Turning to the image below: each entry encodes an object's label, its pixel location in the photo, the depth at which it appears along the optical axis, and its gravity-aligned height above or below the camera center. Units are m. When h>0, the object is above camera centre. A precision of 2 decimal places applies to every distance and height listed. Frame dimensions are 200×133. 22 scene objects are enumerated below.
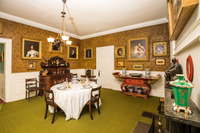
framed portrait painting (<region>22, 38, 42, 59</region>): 4.76 +0.86
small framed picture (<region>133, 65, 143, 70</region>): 5.29 -0.07
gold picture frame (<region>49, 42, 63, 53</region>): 5.78 +1.11
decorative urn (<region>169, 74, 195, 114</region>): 1.09 -0.32
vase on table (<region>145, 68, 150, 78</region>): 4.79 -0.30
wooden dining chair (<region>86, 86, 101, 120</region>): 2.93 -1.04
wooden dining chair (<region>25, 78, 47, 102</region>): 4.68 -0.89
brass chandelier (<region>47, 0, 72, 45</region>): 3.31 +0.93
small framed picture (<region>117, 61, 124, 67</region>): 5.88 +0.13
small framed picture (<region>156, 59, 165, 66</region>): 4.76 +0.18
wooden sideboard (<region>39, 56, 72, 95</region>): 5.07 -0.27
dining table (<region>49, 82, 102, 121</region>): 2.79 -0.96
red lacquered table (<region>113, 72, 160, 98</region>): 4.52 -0.86
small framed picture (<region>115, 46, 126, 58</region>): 5.83 +0.83
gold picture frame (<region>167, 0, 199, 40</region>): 1.04 +0.65
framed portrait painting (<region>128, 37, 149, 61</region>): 5.15 +0.88
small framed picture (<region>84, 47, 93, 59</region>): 7.23 +0.95
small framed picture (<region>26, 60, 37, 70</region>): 4.90 +0.10
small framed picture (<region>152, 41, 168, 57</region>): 4.71 +0.84
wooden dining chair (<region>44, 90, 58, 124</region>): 2.71 -1.04
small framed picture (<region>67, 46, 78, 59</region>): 6.88 +0.98
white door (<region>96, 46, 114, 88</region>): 6.42 +0.06
